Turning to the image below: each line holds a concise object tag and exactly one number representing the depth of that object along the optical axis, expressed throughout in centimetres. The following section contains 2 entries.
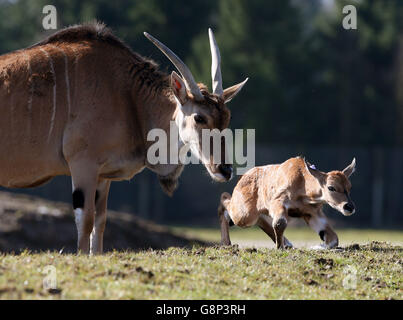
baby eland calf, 1973
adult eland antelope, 1839
